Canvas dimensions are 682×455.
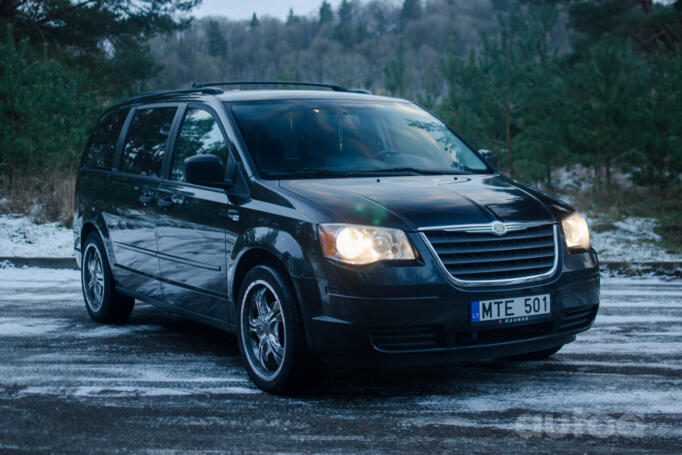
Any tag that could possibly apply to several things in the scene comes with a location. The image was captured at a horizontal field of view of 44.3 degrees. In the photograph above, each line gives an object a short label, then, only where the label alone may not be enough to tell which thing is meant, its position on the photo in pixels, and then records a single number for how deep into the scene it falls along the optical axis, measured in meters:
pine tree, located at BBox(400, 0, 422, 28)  90.79
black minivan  4.41
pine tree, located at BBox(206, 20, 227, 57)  74.12
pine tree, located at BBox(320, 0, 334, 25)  95.12
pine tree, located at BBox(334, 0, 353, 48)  84.69
